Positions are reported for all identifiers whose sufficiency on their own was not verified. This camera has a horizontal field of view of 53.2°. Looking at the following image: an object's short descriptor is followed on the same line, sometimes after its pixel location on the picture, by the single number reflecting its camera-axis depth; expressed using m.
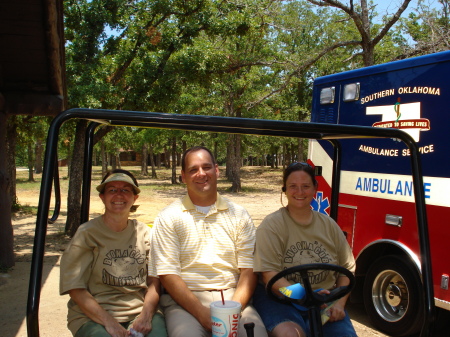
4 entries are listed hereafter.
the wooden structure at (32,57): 4.92
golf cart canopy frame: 1.78
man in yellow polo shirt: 2.46
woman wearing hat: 2.38
